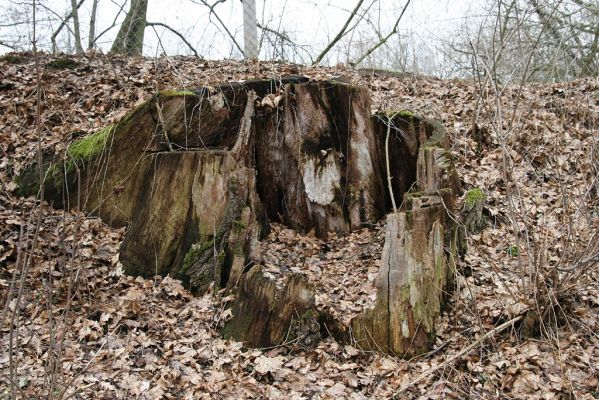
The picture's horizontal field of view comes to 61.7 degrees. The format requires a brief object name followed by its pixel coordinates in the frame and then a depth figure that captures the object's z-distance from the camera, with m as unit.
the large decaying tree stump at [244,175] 4.96
